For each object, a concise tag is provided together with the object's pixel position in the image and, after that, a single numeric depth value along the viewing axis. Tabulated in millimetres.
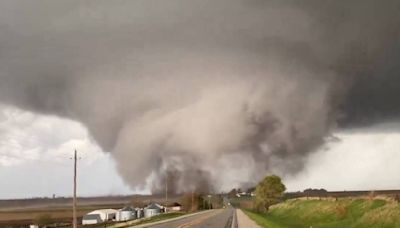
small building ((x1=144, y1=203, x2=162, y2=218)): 164550
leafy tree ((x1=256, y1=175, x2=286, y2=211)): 149625
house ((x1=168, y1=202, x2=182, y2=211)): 189062
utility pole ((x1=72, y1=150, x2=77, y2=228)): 60812
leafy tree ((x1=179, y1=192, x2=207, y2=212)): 182375
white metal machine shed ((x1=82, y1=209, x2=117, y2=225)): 152450
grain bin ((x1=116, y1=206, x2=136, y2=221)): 151212
